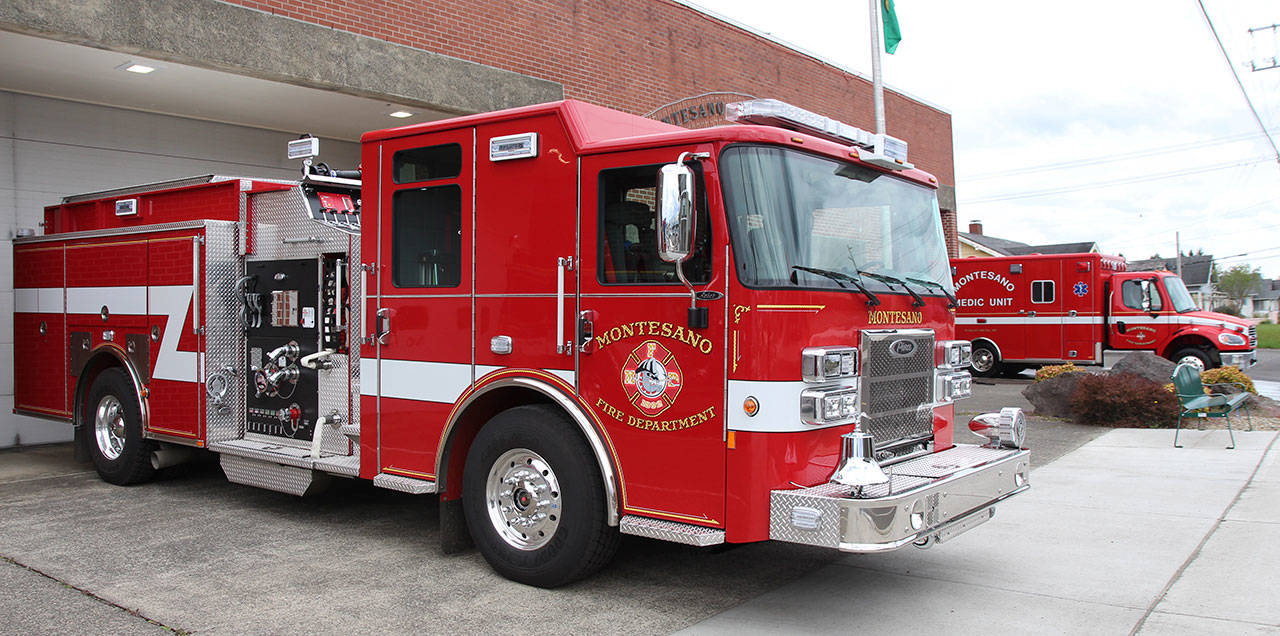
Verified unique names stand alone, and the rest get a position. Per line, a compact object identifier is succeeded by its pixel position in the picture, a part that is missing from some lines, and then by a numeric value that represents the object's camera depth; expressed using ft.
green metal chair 34.94
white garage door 33.58
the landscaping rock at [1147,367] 44.45
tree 356.59
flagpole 51.55
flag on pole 55.16
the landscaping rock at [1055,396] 44.47
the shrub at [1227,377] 43.50
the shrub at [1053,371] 46.24
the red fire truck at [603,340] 15.23
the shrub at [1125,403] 40.63
